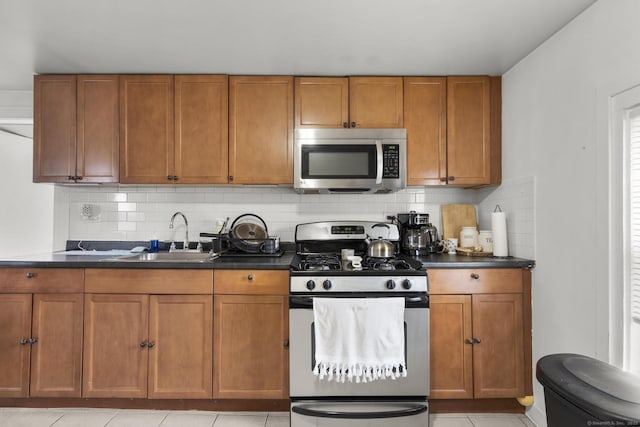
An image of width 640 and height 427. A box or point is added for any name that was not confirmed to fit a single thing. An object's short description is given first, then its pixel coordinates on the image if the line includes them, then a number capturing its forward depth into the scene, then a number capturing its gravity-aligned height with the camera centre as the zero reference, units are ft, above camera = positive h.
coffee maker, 8.95 -0.38
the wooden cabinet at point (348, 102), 8.77 +2.87
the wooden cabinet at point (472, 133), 8.82 +2.15
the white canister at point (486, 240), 8.83 -0.51
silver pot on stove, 7.82 -0.65
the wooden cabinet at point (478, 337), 7.59 -2.50
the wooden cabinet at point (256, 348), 7.47 -2.71
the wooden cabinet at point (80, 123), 8.75 +2.31
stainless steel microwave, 8.55 +1.46
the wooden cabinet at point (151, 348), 7.50 -2.75
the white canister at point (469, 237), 9.20 -0.45
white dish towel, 6.47 -2.15
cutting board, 9.73 +0.04
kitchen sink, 9.21 -0.99
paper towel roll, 8.32 -0.28
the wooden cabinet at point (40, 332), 7.55 -2.43
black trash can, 3.26 -1.70
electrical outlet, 9.88 +0.16
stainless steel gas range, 6.66 -2.71
